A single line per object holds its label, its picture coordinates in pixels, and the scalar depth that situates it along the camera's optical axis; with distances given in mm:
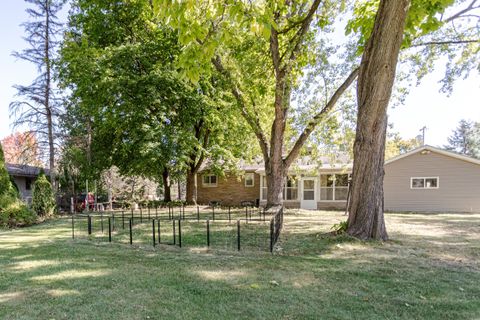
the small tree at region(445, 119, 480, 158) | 50250
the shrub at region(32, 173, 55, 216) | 13935
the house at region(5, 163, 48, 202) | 21328
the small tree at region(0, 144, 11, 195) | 12288
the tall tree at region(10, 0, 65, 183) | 16688
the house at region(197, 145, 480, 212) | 17844
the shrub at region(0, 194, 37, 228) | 11438
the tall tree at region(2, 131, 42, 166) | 19234
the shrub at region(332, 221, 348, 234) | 7591
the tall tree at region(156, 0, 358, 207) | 4859
